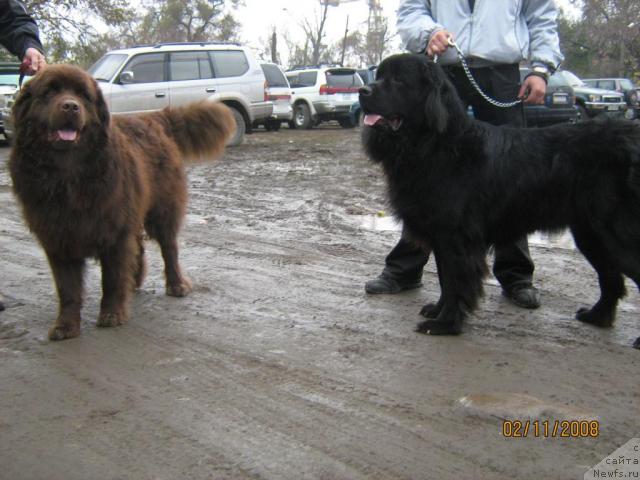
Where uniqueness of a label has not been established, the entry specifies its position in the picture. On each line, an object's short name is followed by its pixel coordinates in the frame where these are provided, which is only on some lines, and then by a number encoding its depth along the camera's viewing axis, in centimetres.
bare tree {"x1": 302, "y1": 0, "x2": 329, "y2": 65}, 6669
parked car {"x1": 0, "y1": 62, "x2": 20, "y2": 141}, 1555
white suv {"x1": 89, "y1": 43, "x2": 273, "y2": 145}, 1391
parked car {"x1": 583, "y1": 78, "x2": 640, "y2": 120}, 2470
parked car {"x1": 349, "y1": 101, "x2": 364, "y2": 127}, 2081
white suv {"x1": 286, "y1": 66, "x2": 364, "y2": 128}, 2305
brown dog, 357
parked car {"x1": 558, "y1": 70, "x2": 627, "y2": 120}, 2316
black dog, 368
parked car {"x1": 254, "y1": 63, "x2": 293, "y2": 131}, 2092
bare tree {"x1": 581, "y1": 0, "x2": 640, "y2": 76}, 4226
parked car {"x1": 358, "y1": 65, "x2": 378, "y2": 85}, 2662
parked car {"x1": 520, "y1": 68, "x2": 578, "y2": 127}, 1808
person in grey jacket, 423
